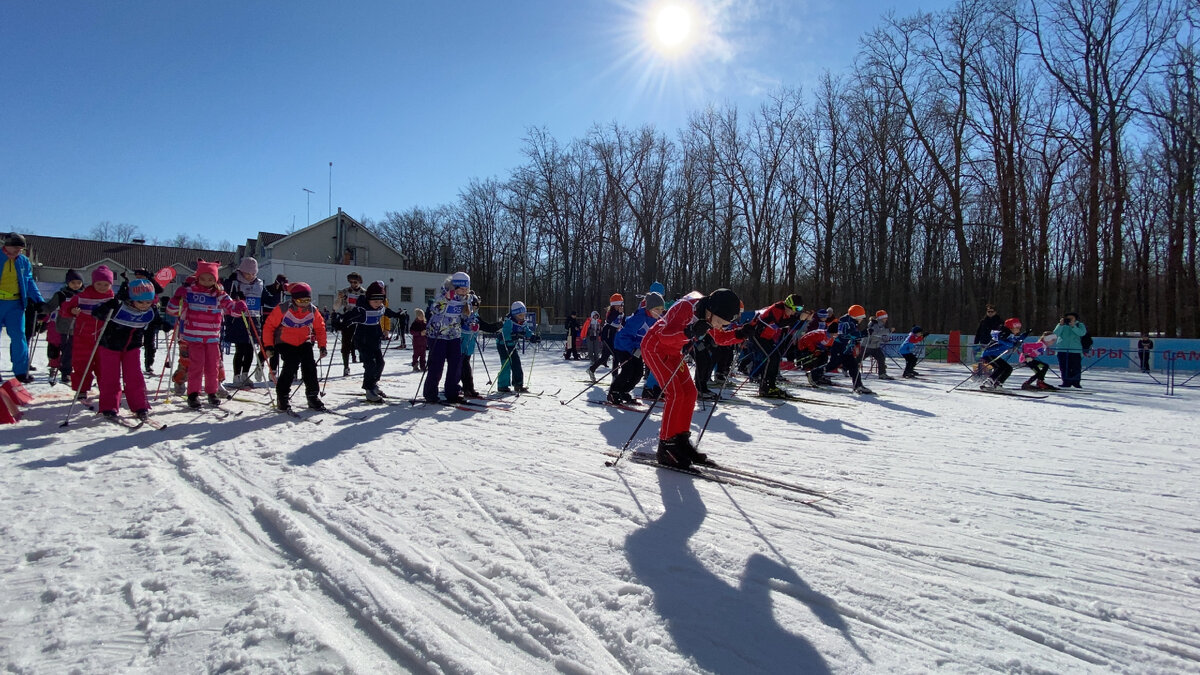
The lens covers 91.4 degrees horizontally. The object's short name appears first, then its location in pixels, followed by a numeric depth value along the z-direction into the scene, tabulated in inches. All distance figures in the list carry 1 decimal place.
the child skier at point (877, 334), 568.4
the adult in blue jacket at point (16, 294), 305.1
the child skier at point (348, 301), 384.8
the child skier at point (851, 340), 476.9
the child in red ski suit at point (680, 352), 207.8
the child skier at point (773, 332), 385.4
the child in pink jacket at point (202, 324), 286.4
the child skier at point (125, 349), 255.6
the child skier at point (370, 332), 349.7
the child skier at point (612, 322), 480.7
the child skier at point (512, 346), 405.7
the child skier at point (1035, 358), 494.1
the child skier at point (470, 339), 355.9
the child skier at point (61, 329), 371.9
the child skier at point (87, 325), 270.5
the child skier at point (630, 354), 373.4
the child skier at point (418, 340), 599.2
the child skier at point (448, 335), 343.3
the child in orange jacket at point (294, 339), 298.8
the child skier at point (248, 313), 367.9
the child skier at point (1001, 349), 487.2
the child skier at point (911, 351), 612.7
